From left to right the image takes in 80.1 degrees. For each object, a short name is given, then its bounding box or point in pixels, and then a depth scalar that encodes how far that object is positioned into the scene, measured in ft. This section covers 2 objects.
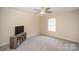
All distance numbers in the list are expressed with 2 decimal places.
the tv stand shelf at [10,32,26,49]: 8.08
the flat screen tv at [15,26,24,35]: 10.96
